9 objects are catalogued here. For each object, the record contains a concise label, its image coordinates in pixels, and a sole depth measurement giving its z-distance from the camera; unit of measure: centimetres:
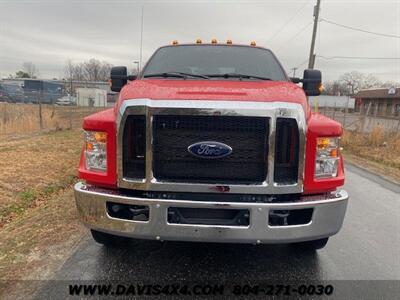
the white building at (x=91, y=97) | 5503
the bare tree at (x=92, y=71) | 10462
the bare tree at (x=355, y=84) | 10462
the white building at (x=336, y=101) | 7588
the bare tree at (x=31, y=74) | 11216
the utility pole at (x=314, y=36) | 2572
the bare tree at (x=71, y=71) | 9360
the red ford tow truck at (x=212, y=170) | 273
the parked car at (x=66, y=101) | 5396
